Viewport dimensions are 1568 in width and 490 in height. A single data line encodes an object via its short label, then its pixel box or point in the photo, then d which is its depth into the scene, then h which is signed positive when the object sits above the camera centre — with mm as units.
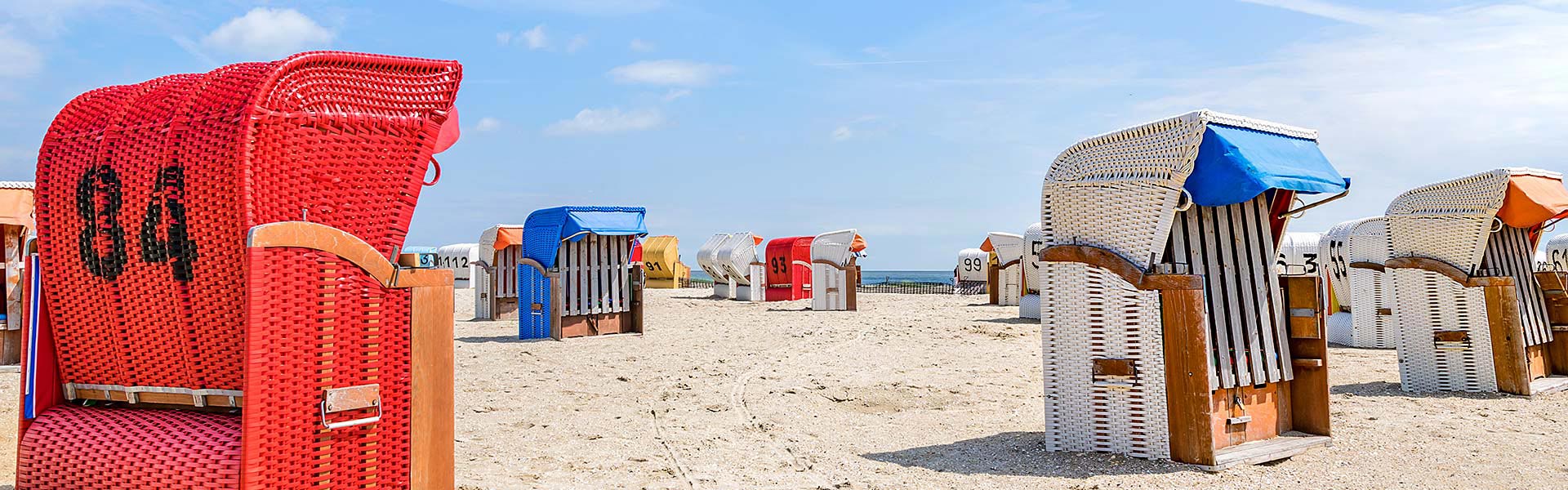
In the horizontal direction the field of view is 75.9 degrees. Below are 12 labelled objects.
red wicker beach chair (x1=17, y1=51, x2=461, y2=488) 3514 +110
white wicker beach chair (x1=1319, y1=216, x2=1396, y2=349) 10312 +68
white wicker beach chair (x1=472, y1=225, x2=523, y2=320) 18141 +715
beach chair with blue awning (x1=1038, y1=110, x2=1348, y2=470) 5723 -38
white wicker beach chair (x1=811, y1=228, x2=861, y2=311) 22062 +523
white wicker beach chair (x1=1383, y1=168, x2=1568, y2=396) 8836 +12
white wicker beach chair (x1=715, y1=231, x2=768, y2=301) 26891 +1024
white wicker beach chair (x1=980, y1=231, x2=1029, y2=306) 23750 +661
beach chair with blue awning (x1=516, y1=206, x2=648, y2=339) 15211 +573
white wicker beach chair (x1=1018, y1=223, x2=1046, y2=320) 19016 +487
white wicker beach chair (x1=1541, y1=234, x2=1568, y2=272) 20719 +651
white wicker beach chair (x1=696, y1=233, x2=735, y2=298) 28703 +1273
